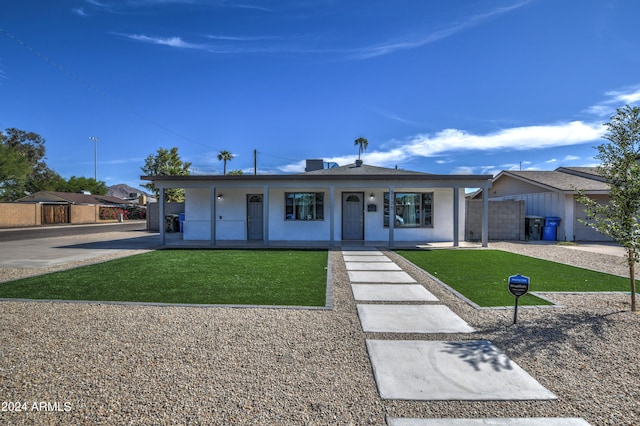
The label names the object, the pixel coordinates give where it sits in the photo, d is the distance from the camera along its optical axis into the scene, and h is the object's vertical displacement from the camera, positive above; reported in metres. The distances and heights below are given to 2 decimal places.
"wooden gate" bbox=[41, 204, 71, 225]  27.16 -0.16
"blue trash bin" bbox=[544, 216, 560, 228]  14.55 -0.42
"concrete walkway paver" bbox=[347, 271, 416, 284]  6.71 -1.45
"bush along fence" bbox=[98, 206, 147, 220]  33.29 -0.19
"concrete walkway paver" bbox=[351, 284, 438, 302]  5.34 -1.46
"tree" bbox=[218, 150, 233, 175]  52.12 +9.11
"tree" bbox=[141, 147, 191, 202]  32.28 +4.69
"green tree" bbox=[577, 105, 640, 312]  4.61 +0.37
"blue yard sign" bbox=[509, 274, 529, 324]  4.01 -0.93
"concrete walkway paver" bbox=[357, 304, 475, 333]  3.96 -1.46
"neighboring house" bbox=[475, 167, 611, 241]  14.48 +0.88
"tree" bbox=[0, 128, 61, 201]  44.56 +7.85
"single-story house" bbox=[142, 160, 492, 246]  13.72 -0.11
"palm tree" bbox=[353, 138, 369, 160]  45.38 +9.86
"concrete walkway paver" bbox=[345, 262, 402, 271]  7.99 -1.43
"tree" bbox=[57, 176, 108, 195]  49.14 +4.21
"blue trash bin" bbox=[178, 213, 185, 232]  18.22 -0.41
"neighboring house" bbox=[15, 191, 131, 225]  27.48 +0.38
